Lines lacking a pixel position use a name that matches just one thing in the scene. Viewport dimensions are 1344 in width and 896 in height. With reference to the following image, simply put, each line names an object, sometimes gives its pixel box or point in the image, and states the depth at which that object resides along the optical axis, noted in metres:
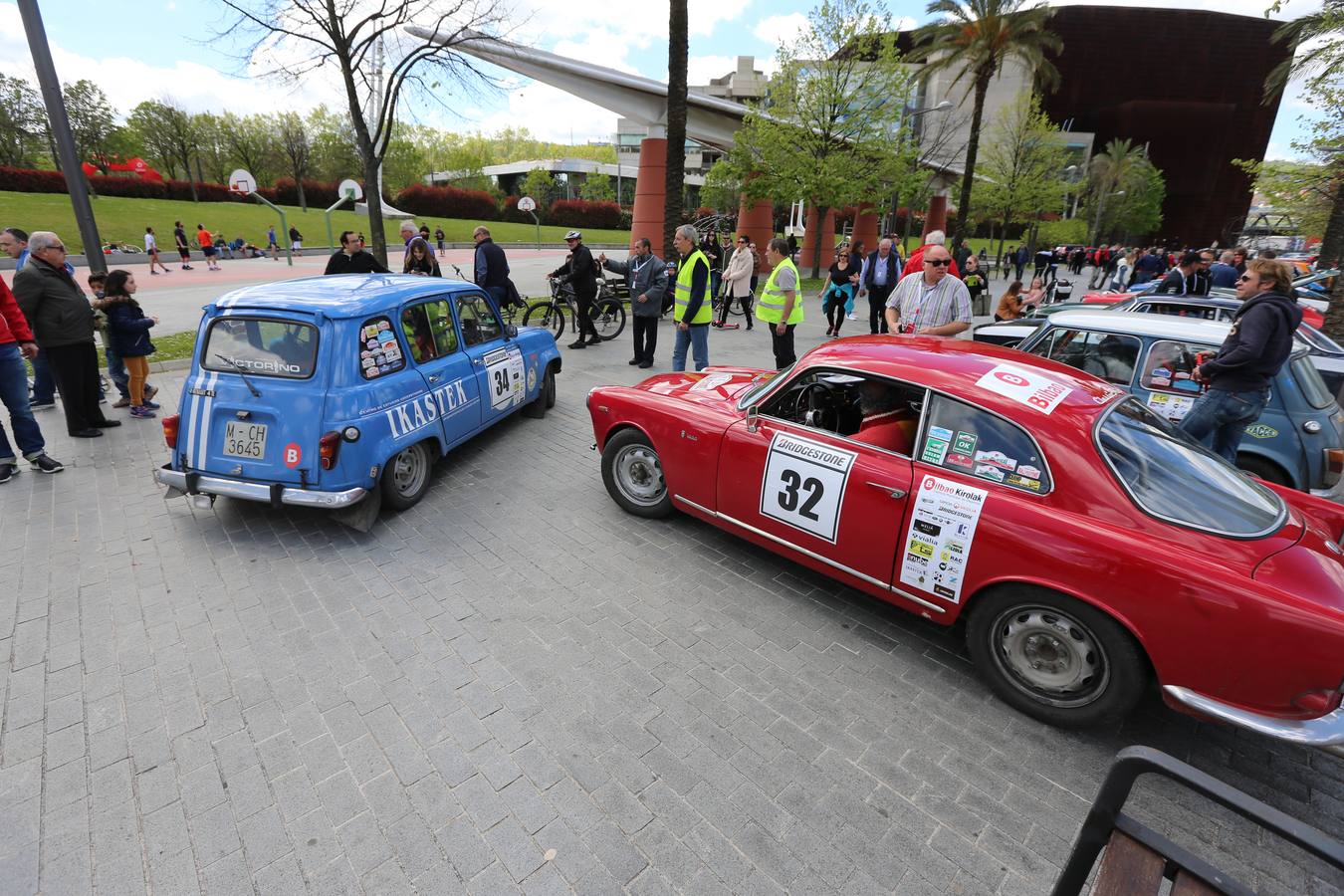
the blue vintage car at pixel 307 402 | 4.00
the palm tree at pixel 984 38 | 20.23
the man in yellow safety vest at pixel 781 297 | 7.46
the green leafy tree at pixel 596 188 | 67.94
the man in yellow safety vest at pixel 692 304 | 7.34
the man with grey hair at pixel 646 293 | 8.45
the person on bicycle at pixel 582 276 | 9.43
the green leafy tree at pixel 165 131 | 47.19
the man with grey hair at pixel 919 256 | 7.48
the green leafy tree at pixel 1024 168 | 31.42
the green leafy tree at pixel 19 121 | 40.34
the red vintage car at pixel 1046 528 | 2.26
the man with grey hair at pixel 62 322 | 5.52
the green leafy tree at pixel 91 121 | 43.16
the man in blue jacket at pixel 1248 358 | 3.97
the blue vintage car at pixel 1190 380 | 4.45
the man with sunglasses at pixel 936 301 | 5.89
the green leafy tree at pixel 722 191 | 23.44
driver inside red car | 3.35
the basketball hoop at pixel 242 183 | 25.16
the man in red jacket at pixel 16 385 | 5.07
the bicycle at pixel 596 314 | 11.17
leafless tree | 10.73
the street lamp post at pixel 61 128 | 6.47
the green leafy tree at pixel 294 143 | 50.66
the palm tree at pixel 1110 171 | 45.09
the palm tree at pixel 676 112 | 12.16
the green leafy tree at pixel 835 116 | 20.97
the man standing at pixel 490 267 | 9.09
